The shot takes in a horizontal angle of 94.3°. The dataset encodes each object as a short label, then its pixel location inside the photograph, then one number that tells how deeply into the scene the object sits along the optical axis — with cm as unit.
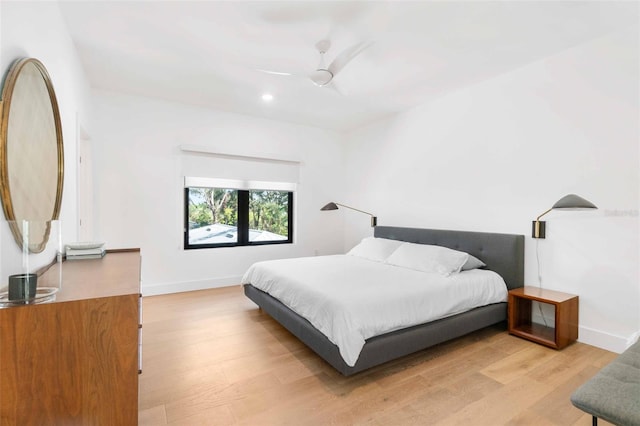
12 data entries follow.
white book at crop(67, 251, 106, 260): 220
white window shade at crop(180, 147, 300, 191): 426
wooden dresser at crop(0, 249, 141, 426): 105
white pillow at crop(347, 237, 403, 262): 376
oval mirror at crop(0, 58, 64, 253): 131
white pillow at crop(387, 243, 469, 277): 299
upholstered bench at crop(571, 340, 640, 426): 116
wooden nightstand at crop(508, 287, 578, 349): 253
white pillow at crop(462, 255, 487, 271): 310
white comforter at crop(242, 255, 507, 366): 204
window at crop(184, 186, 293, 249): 441
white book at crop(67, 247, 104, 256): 221
